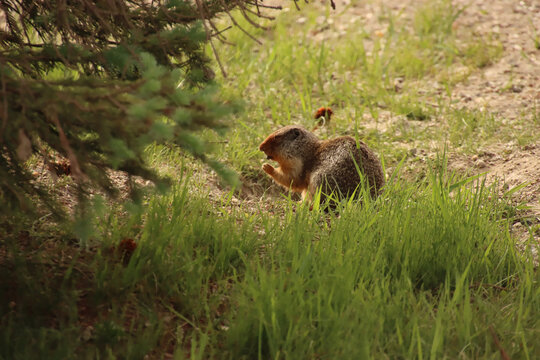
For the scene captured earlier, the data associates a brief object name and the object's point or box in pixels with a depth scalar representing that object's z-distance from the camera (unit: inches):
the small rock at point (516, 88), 527.8
